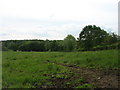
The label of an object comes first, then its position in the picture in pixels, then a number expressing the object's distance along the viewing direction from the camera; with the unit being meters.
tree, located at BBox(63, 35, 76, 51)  34.54
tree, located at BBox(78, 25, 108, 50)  24.25
